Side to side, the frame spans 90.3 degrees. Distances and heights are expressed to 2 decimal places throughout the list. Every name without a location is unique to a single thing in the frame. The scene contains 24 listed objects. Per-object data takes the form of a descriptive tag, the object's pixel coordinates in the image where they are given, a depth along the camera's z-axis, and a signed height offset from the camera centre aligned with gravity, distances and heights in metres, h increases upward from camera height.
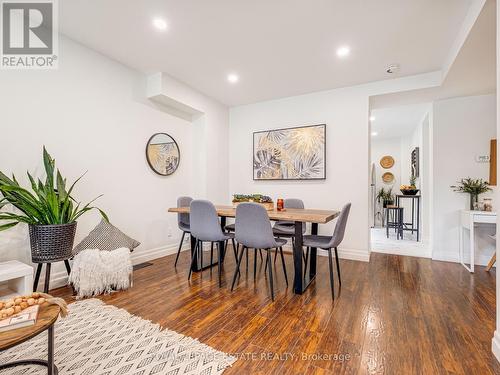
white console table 2.99 -0.39
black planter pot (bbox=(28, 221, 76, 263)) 2.08 -0.47
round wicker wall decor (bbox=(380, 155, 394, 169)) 7.01 +0.73
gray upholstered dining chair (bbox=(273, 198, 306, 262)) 3.00 -0.53
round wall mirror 3.60 +0.51
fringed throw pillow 2.33 -0.82
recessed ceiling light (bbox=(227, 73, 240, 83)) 3.53 +1.59
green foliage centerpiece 2.92 -0.15
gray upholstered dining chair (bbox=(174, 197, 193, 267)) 3.26 -0.42
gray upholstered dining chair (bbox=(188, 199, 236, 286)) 2.59 -0.38
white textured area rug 1.43 -1.04
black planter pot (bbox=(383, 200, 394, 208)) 6.50 -0.40
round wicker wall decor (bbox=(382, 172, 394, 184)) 6.97 +0.30
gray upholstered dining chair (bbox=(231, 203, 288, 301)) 2.27 -0.38
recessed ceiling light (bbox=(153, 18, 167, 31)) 2.38 +1.60
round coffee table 1.01 -0.62
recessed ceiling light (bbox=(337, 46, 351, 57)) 2.79 +1.57
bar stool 5.26 -0.74
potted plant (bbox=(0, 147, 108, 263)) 2.01 -0.25
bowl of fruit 5.20 -0.05
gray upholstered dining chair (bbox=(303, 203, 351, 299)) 2.36 -0.49
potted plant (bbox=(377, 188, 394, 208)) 6.55 -0.25
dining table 2.35 -0.31
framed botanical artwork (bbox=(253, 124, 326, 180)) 3.99 +0.58
